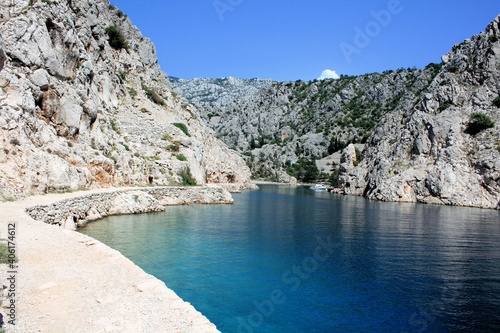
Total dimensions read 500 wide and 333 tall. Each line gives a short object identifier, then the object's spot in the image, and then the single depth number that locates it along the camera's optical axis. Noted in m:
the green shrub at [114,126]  47.41
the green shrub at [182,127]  60.78
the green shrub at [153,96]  64.69
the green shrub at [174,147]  52.58
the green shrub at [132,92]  59.27
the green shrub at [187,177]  51.00
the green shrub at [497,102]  75.67
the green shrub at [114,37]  63.03
